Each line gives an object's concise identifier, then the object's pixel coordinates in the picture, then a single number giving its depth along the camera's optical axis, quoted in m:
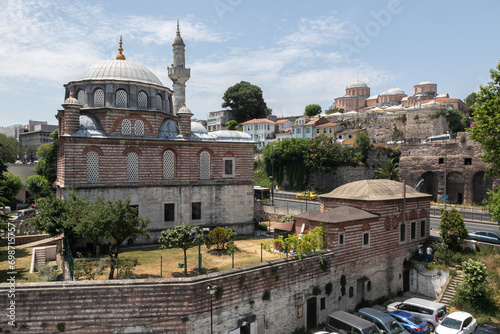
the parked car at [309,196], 44.93
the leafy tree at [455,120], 53.94
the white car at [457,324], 15.31
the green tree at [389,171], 47.38
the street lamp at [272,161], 56.49
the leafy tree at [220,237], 20.74
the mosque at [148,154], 22.36
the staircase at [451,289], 19.25
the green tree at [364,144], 53.53
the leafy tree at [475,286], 17.95
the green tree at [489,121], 20.56
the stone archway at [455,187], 41.53
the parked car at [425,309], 16.70
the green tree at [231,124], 82.62
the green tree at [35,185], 45.12
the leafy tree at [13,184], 38.57
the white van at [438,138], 43.51
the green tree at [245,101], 85.62
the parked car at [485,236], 21.55
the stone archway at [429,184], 43.58
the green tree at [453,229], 20.90
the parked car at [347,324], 14.43
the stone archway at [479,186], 40.03
